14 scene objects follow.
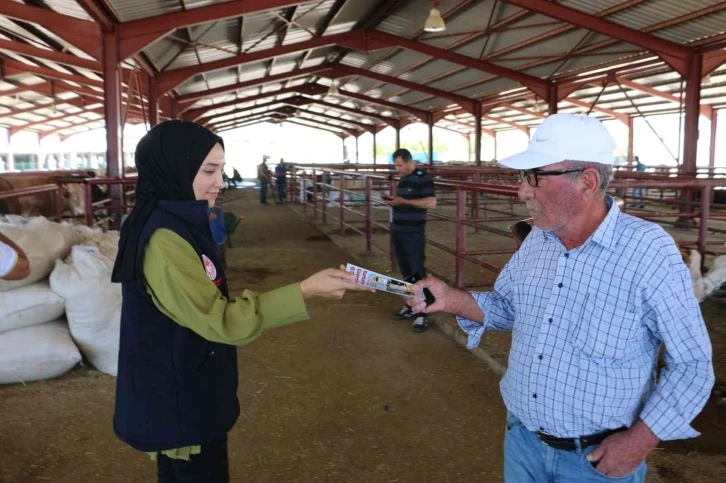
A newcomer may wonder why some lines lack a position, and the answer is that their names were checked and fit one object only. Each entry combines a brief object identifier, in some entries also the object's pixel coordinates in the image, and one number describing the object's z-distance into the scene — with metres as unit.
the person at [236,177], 26.36
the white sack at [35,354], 3.59
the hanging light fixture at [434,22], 9.03
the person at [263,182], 18.06
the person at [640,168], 15.69
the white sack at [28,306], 3.65
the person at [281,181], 18.08
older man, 1.29
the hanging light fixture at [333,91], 18.16
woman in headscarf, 1.47
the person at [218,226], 6.49
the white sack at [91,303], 3.74
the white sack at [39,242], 3.75
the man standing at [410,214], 5.10
